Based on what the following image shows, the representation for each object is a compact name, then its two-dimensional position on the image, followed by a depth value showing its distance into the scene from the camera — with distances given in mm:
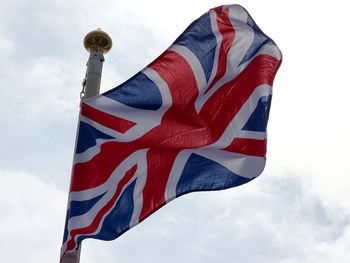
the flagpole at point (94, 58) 8395
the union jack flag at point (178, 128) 7559
